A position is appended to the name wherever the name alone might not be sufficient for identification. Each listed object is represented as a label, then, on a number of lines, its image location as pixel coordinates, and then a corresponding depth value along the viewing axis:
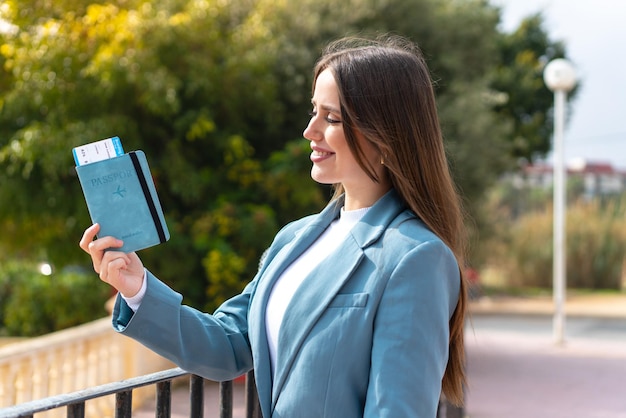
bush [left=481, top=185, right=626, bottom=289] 17.50
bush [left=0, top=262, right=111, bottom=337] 8.80
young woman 1.59
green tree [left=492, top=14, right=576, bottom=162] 18.72
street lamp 10.19
